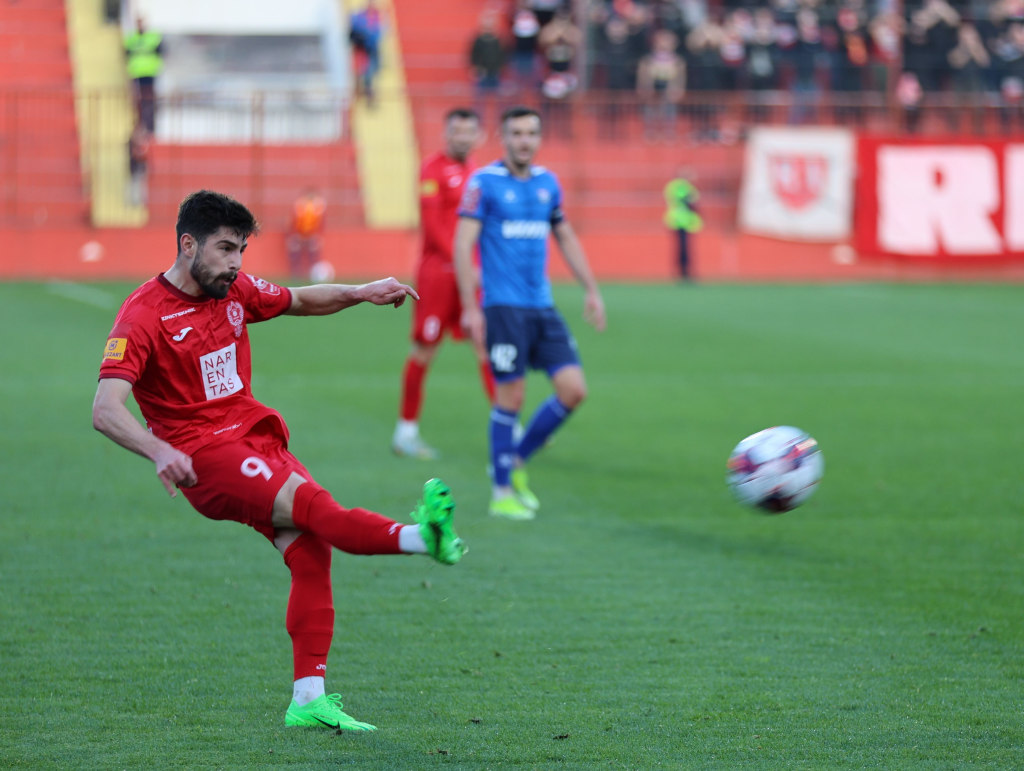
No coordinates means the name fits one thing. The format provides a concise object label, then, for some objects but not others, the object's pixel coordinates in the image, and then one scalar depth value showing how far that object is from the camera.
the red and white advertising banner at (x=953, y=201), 54.00
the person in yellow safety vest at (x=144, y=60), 52.72
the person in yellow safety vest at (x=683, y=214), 50.87
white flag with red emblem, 54.31
